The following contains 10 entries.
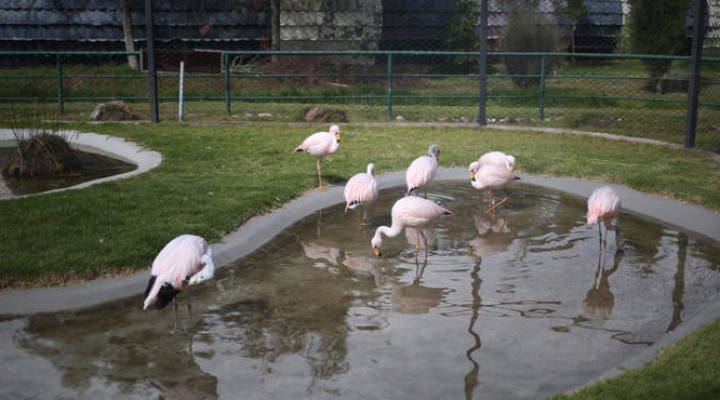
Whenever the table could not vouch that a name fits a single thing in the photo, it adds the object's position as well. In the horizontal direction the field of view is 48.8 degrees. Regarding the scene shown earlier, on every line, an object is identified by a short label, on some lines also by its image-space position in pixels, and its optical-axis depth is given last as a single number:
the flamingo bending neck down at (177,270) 5.82
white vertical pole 17.16
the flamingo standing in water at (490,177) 9.83
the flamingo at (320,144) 10.91
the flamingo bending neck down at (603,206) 7.84
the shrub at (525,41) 21.25
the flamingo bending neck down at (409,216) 7.91
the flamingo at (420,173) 9.62
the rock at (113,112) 17.08
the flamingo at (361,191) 9.10
